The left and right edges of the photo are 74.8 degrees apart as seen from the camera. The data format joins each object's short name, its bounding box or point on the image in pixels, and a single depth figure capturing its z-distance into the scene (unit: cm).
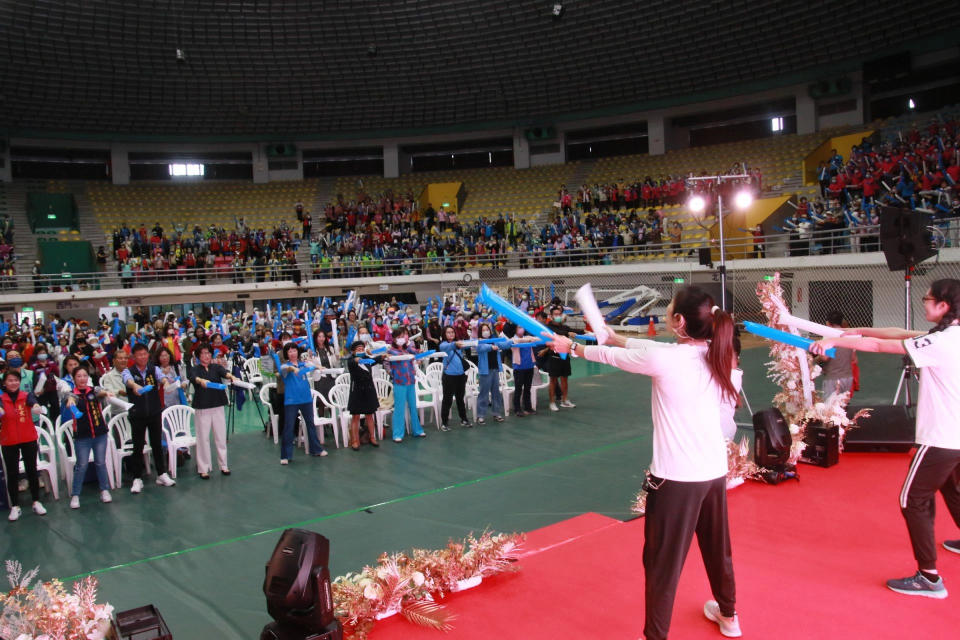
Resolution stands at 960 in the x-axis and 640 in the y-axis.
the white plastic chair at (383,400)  859
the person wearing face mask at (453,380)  885
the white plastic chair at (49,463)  654
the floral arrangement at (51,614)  281
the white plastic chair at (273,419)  848
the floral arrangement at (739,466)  537
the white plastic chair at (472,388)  981
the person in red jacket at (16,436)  586
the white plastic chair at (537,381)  1003
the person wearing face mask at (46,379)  804
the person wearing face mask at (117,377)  709
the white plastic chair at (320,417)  808
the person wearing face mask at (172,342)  1176
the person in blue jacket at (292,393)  743
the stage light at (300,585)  266
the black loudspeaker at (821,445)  584
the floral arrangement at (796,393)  600
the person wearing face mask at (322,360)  850
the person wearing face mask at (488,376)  917
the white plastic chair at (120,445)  695
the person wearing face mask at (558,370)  948
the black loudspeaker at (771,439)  525
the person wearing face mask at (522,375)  945
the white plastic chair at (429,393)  921
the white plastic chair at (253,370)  1270
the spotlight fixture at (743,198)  1059
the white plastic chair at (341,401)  827
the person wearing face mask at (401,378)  830
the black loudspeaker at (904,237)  689
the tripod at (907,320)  662
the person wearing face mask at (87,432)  614
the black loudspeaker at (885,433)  616
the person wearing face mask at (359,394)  791
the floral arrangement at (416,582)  333
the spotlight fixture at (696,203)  1165
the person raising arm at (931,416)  325
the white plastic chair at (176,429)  718
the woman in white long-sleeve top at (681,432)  266
